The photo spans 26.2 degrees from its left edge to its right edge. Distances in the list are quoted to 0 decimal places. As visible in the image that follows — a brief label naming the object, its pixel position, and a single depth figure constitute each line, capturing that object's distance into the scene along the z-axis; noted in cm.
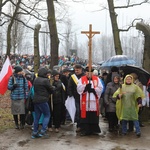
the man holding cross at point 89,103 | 841
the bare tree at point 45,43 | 6204
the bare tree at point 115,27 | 1752
